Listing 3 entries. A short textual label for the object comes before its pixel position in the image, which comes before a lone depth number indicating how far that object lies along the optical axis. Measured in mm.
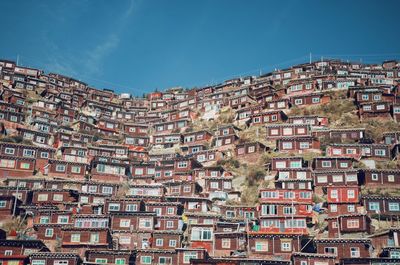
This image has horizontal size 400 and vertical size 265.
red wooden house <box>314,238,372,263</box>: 61281
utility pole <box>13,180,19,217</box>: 74056
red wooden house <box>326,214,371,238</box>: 65875
